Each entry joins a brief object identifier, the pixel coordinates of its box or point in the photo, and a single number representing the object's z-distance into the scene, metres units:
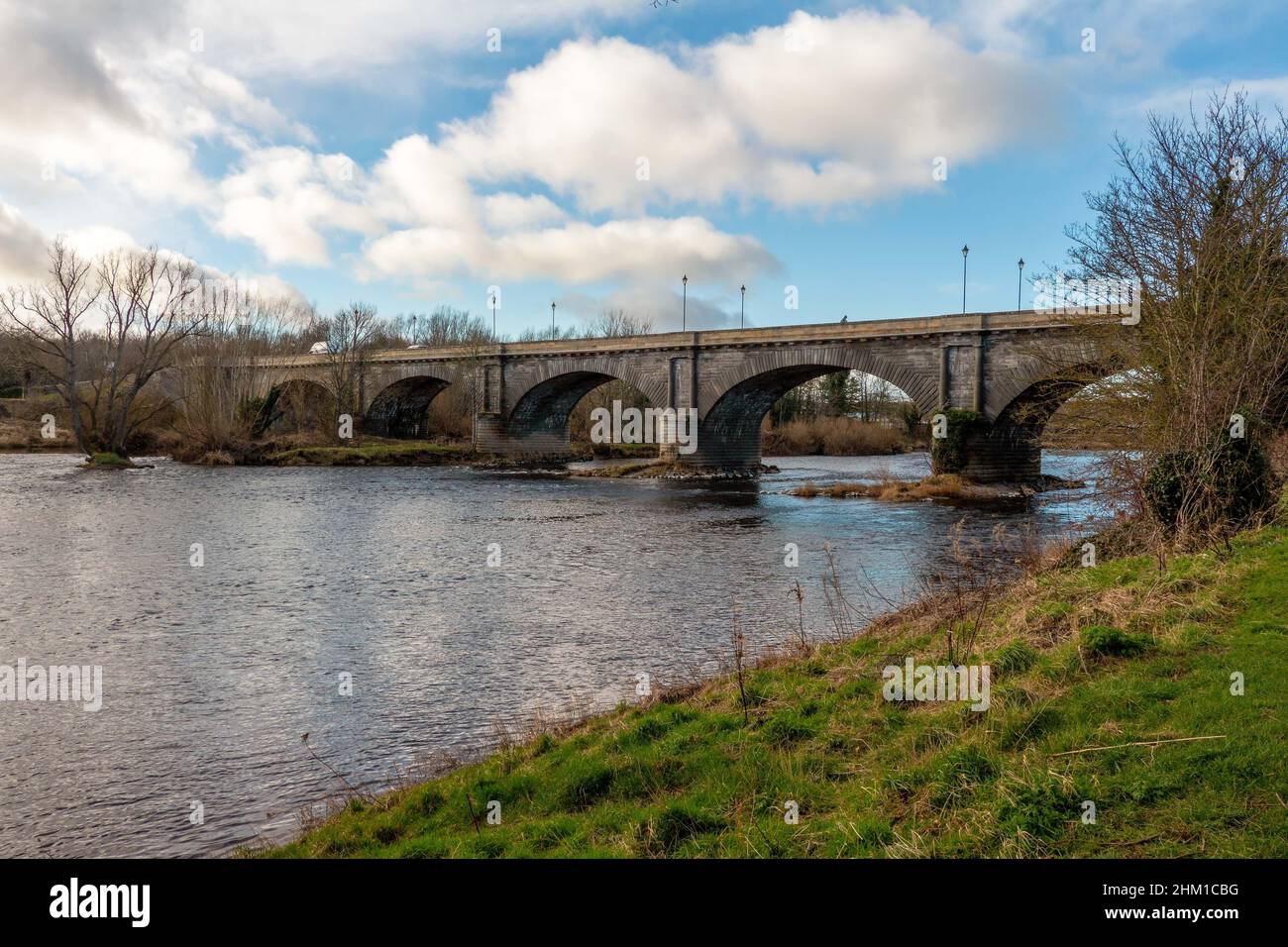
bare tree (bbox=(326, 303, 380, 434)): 70.81
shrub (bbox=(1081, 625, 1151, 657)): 7.80
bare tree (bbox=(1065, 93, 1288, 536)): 14.89
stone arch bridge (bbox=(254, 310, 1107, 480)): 39.94
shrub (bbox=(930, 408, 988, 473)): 40.28
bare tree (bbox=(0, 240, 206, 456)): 51.09
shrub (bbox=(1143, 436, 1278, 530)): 12.87
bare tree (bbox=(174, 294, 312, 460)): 55.03
